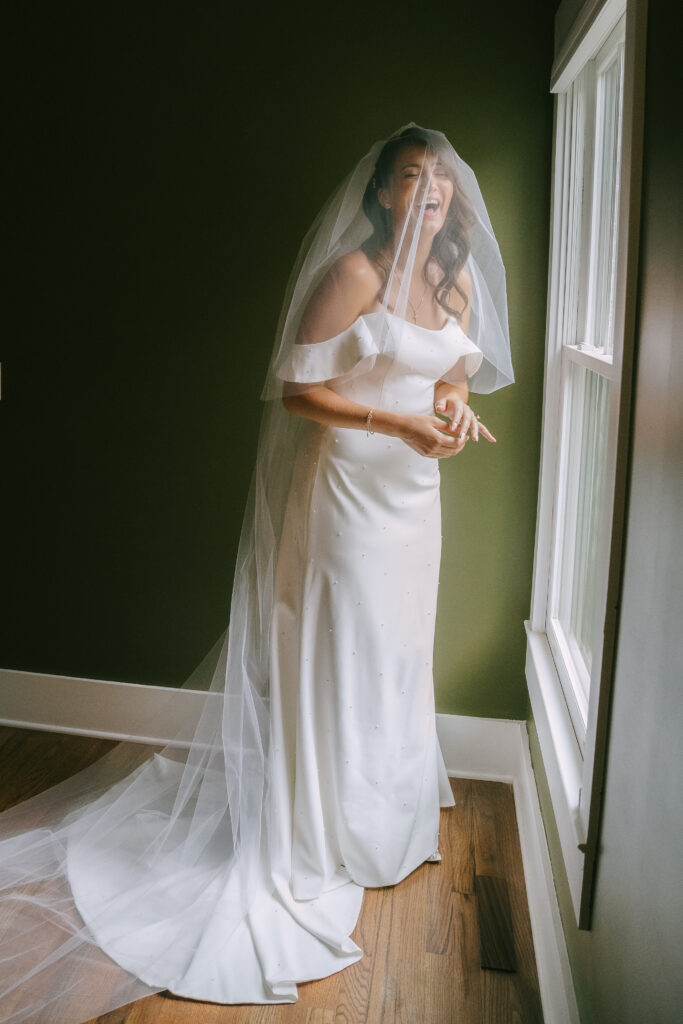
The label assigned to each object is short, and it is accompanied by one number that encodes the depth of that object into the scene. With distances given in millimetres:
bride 2043
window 1400
